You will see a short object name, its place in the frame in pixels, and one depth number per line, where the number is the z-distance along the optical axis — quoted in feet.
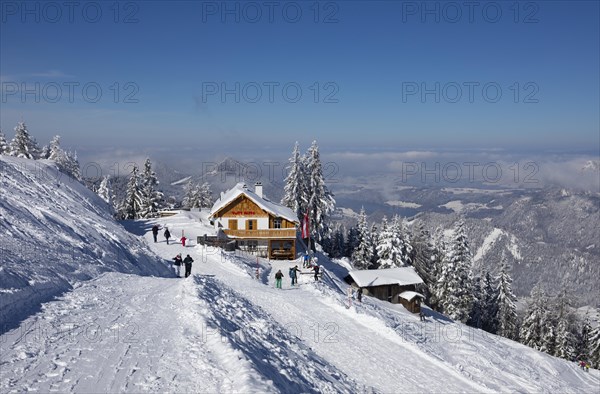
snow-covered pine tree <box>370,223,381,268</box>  191.01
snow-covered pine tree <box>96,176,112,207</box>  230.48
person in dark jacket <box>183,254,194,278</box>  85.10
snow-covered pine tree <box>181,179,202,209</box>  239.36
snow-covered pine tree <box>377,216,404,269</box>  171.94
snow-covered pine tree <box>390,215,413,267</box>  173.78
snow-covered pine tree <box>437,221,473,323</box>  166.71
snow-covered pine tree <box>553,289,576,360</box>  152.56
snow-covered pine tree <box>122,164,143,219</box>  208.25
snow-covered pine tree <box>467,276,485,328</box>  185.57
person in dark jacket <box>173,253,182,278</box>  94.55
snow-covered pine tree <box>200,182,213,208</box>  240.12
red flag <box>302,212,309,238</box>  127.95
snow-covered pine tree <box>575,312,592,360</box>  159.81
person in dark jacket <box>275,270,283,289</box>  91.16
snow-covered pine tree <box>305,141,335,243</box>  176.86
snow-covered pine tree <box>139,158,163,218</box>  207.92
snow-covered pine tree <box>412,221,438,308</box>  194.18
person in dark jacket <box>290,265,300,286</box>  95.20
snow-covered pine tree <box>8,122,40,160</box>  200.54
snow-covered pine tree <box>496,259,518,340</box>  175.83
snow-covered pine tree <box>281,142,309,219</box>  174.50
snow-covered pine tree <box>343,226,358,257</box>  210.96
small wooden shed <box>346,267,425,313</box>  136.36
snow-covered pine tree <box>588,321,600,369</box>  143.95
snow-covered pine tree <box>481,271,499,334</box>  180.34
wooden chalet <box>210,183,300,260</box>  132.67
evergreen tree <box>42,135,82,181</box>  219.00
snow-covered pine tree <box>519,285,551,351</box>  159.15
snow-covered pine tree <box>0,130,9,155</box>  205.05
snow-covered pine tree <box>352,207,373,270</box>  184.65
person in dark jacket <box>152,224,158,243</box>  121.39
